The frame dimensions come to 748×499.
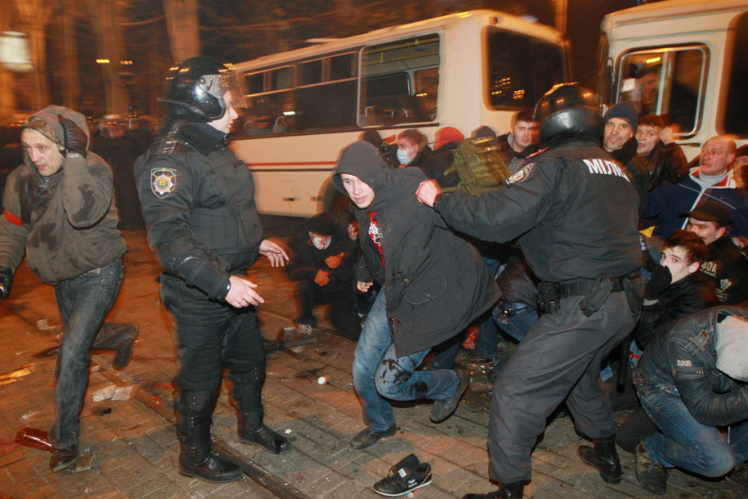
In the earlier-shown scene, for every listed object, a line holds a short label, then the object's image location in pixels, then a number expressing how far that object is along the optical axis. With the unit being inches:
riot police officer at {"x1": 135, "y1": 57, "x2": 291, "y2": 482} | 95.6
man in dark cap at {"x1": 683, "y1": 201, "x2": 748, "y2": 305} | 136.6
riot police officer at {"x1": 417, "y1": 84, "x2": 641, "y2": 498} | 92.1
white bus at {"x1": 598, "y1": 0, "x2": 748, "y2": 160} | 204.8
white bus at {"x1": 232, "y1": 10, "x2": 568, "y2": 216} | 240.7
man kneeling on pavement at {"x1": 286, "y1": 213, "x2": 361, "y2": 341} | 200.5
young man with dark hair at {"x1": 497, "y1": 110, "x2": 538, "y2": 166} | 186.9
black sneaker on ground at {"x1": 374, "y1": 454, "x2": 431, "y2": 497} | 110.0
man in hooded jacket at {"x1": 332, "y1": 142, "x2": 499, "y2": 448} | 108.4
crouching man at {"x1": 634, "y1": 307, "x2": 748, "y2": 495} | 100.3
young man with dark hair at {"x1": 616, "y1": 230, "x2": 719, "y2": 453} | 122.7
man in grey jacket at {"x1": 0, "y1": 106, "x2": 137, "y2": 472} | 115.6
